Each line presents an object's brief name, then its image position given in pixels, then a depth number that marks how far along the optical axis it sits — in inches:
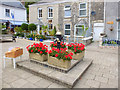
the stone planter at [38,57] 179.5
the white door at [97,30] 530.1
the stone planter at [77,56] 194.3
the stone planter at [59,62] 149.9
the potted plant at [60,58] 148.9
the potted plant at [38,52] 179.6
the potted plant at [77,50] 194.9
